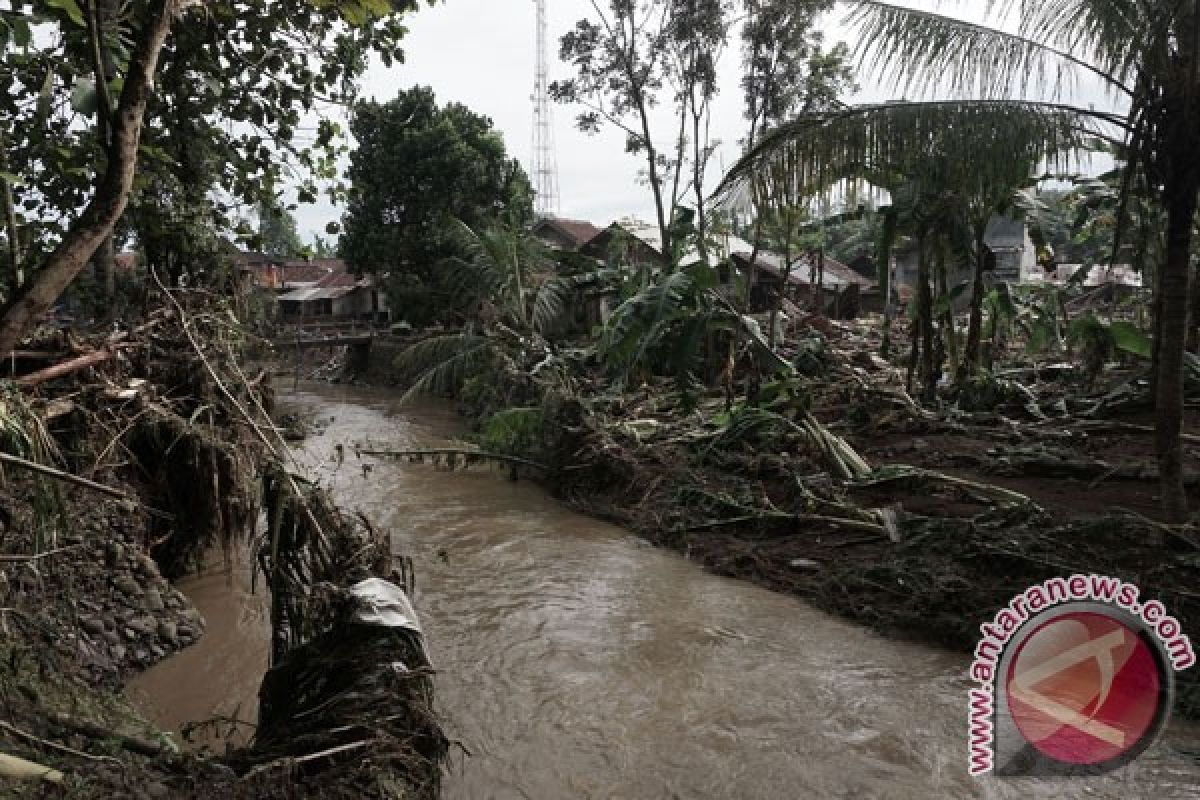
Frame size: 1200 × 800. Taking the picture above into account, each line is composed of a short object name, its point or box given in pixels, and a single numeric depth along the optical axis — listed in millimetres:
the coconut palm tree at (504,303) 12867
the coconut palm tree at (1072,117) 4316
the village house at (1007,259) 25250
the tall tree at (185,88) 2791
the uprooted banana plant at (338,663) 2691
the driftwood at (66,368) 4016
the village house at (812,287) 25516
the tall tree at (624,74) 16062
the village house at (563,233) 26953
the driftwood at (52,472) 2045
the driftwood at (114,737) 2578
